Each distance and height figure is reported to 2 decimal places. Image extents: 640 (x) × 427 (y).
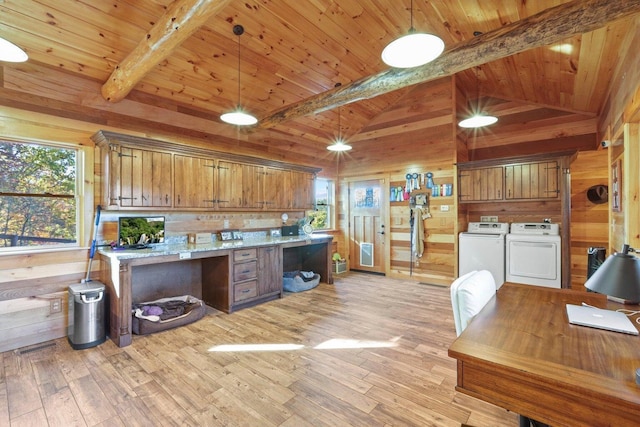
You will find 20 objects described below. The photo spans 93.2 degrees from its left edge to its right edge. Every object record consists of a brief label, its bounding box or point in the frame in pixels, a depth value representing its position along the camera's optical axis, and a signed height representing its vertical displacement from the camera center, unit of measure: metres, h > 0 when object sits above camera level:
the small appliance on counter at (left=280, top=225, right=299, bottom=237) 5.44 -0.29
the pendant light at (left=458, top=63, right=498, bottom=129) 4.16 +1.28
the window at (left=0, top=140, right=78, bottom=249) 3.05 +0.22
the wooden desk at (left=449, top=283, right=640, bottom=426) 0.91 -0.53
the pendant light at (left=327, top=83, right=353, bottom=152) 5.07 +1.14
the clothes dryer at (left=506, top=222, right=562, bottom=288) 4.43 -0.64
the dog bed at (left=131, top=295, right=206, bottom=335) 3.27 -1.14
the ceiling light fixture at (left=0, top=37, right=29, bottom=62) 2.10 +1.19
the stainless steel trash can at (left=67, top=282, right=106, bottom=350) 2.97 -1.01
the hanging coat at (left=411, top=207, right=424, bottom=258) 5.59 -0.37
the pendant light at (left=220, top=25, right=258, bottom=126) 3.42 +1.13
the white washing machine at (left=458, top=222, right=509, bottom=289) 4.85 -0.59
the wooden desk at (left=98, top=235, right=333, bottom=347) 3.05 -0.80
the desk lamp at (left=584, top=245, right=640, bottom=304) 1.17 -0.27
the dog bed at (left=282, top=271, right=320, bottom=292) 4.96 -1.13
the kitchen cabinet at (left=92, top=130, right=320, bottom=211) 3.40 +0.50
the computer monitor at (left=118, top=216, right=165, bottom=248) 3.54 -0.19
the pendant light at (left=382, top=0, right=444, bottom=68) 2.17 +1.24
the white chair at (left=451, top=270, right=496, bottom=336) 1.54 -0.45
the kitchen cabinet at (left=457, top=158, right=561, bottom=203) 4.53 +0.51
